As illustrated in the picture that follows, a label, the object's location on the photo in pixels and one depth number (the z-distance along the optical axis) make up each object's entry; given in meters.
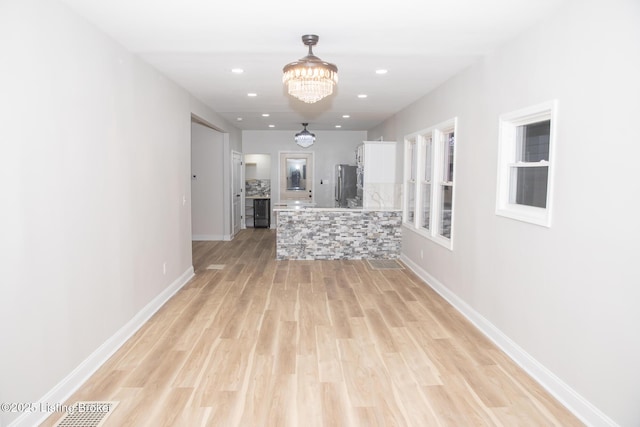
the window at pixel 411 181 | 6.73
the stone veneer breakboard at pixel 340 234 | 7.16
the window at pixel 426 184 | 6.10
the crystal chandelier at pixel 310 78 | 2.94
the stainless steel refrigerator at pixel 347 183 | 9.98
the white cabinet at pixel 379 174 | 7.66
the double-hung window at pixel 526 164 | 2.97
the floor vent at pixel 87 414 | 2.39
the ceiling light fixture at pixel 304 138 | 8.91
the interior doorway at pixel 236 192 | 9.40
